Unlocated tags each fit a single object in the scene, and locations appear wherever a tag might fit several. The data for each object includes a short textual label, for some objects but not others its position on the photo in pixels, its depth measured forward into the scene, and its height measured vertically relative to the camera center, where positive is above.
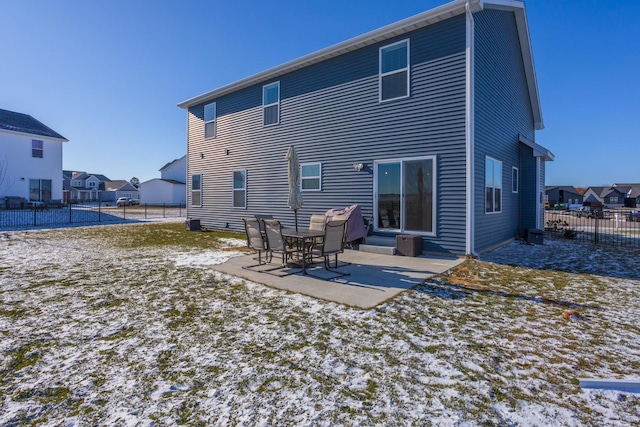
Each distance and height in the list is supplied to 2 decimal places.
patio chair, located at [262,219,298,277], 5.88 -0.58
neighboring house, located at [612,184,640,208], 50.62 +3.06
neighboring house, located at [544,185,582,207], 63.50 +3.04
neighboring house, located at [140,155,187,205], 40.62 +2.45
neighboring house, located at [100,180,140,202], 56.75 +2.44
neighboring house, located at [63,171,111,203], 54.17 +3.58
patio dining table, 5.89 -0.54
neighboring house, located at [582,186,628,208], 60.53 +2.93
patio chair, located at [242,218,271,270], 6.21 -0.61
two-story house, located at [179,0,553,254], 7.34 +2.20
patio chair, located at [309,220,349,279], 5.75 -0.64
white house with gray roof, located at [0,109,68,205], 22.26 +3.35
